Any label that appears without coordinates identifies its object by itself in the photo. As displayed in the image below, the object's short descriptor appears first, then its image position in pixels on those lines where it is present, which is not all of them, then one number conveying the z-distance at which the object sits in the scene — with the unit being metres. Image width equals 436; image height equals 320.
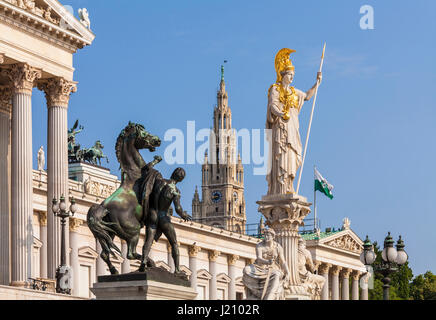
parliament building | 47.06
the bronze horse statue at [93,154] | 89.50
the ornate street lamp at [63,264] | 41.81
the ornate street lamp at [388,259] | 28.12
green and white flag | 110.12
